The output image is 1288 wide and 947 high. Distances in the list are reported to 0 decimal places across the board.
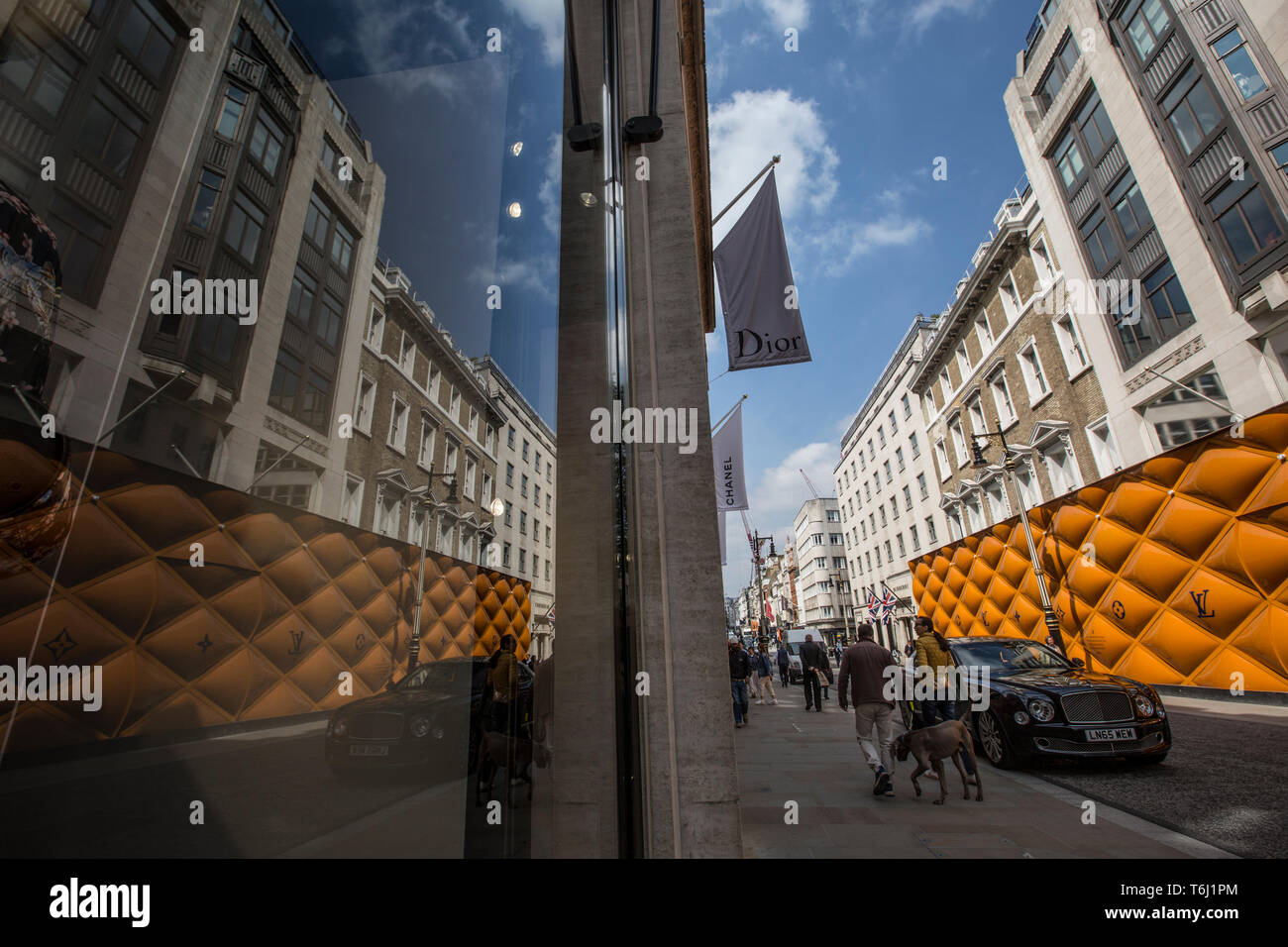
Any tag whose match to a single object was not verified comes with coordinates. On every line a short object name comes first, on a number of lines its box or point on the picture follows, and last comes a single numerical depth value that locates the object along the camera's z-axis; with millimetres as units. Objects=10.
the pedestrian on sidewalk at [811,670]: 13844
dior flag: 7195
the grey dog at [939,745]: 5773
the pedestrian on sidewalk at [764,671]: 17641
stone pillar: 2918
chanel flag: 12633
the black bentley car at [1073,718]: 6449
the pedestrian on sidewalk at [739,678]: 12008
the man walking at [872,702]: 6051
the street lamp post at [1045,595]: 16969
